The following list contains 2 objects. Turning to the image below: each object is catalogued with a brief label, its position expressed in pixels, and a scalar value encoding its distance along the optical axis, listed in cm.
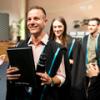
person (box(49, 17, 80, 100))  300
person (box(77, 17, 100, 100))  227
